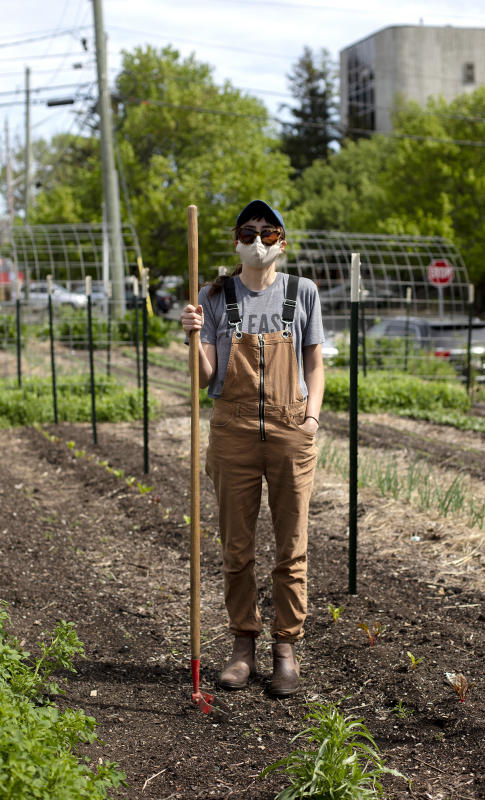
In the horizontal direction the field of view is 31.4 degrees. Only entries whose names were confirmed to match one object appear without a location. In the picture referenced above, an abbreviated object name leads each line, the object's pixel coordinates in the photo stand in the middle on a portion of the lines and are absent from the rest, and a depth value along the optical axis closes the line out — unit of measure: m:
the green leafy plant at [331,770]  2.51
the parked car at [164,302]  30.70
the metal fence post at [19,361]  10.38
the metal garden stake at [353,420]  4.29
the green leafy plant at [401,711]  3.23
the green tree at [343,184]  37.38
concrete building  44.09
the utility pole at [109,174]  19.42
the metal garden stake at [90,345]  8.39
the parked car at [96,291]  18.06
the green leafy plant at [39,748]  2.15
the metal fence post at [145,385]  6.71
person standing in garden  3.36
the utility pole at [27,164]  31.39
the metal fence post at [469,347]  11.30
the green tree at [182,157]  24.44
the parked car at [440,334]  13.63
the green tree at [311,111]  49.34
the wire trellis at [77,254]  21.38
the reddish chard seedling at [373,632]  3.80
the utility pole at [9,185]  43.90
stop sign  16.75
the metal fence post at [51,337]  9.07
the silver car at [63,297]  27.37
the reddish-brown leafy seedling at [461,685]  3.24
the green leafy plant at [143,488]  6.66
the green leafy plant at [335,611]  4.08
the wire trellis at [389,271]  17.73
